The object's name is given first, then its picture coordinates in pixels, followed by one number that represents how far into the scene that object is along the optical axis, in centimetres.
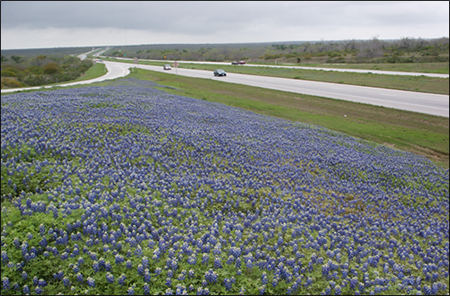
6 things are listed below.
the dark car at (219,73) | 5678
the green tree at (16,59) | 9114
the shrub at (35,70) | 6491
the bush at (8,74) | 5786
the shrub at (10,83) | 4334
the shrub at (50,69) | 6431
